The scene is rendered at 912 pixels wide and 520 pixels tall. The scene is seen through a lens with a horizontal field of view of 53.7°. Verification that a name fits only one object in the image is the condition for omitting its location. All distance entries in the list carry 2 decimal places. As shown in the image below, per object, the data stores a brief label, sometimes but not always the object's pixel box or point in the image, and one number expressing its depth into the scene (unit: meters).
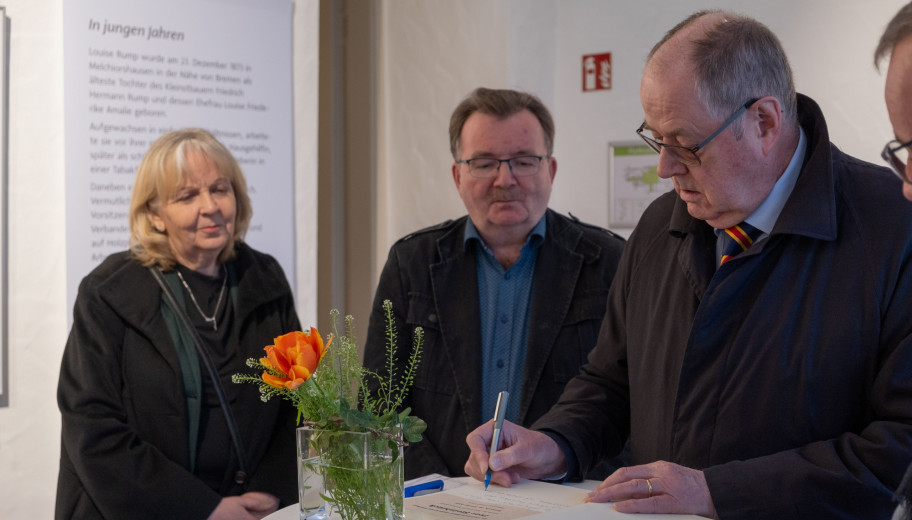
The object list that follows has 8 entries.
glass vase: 1.54
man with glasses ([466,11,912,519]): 1.60
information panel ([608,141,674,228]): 4.22
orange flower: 1.51
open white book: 1.55
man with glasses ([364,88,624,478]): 2.77
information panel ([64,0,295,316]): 3.41
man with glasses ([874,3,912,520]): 1.31
